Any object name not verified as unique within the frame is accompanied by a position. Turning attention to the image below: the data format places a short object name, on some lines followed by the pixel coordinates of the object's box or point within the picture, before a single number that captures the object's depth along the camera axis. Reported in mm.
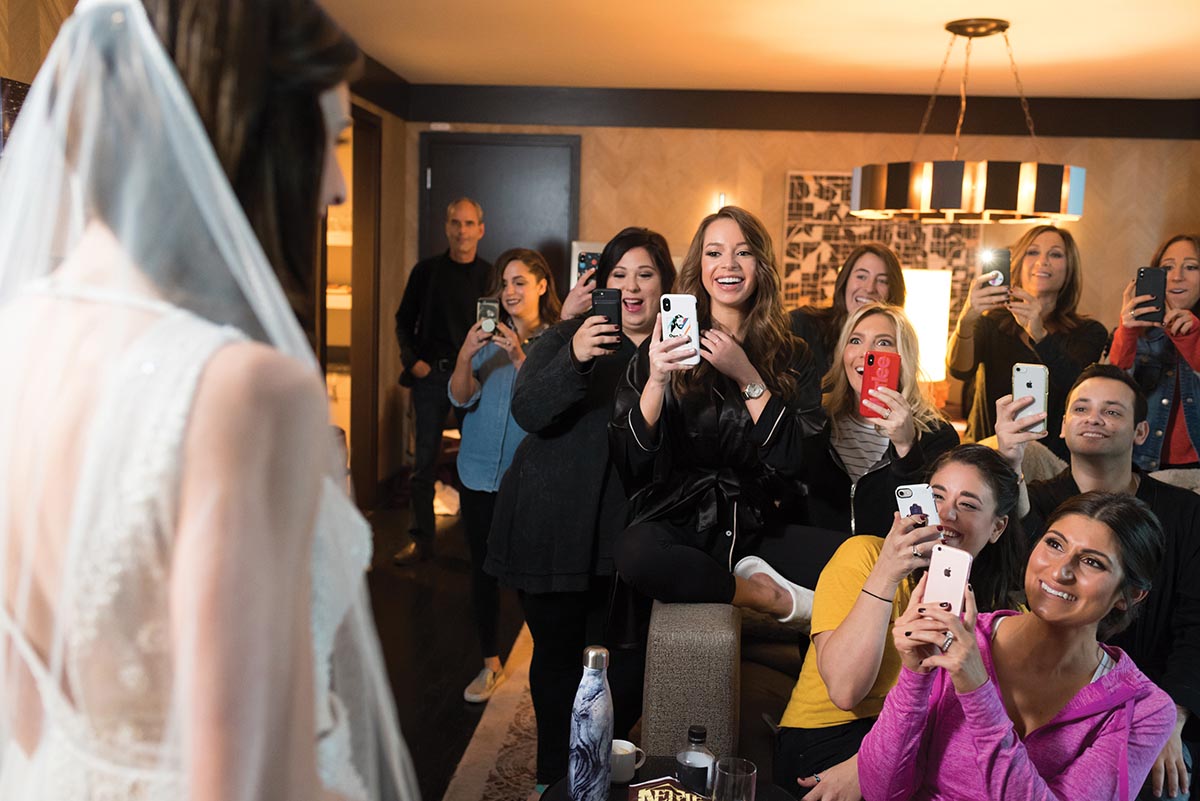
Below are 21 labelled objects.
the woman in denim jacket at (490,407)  3406
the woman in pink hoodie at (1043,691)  1731
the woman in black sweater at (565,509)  2732
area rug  2891
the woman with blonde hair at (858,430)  2896
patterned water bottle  1875
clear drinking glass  1794
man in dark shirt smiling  2336
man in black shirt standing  5199
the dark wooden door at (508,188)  6711
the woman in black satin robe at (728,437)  2646
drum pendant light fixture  4090
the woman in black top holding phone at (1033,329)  3699
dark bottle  1943
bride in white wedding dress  706
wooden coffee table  1903
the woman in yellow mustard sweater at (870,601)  1976
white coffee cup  1972
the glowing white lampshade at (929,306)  4539
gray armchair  2330
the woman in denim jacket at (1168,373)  3510
